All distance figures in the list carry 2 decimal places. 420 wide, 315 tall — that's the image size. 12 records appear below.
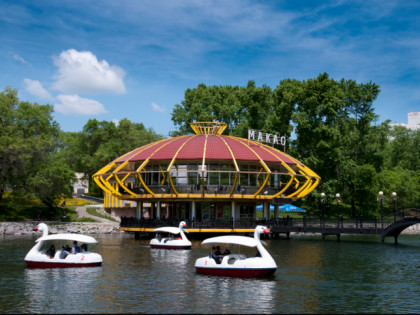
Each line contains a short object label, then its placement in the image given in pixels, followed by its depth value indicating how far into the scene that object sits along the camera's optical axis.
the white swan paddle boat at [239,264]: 26.22
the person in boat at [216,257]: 27.22
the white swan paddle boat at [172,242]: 42.22
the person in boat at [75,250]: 30.49
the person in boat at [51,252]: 30.04
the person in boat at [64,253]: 29.98
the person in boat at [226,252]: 27.83
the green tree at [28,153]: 69.56
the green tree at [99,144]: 102.31
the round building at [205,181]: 56.50
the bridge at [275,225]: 51.06
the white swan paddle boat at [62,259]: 29.56
